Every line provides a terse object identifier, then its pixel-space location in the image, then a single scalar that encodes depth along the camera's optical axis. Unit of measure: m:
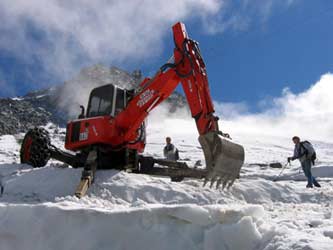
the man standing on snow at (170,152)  13.87
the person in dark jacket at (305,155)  12.11
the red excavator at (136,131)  7.46
